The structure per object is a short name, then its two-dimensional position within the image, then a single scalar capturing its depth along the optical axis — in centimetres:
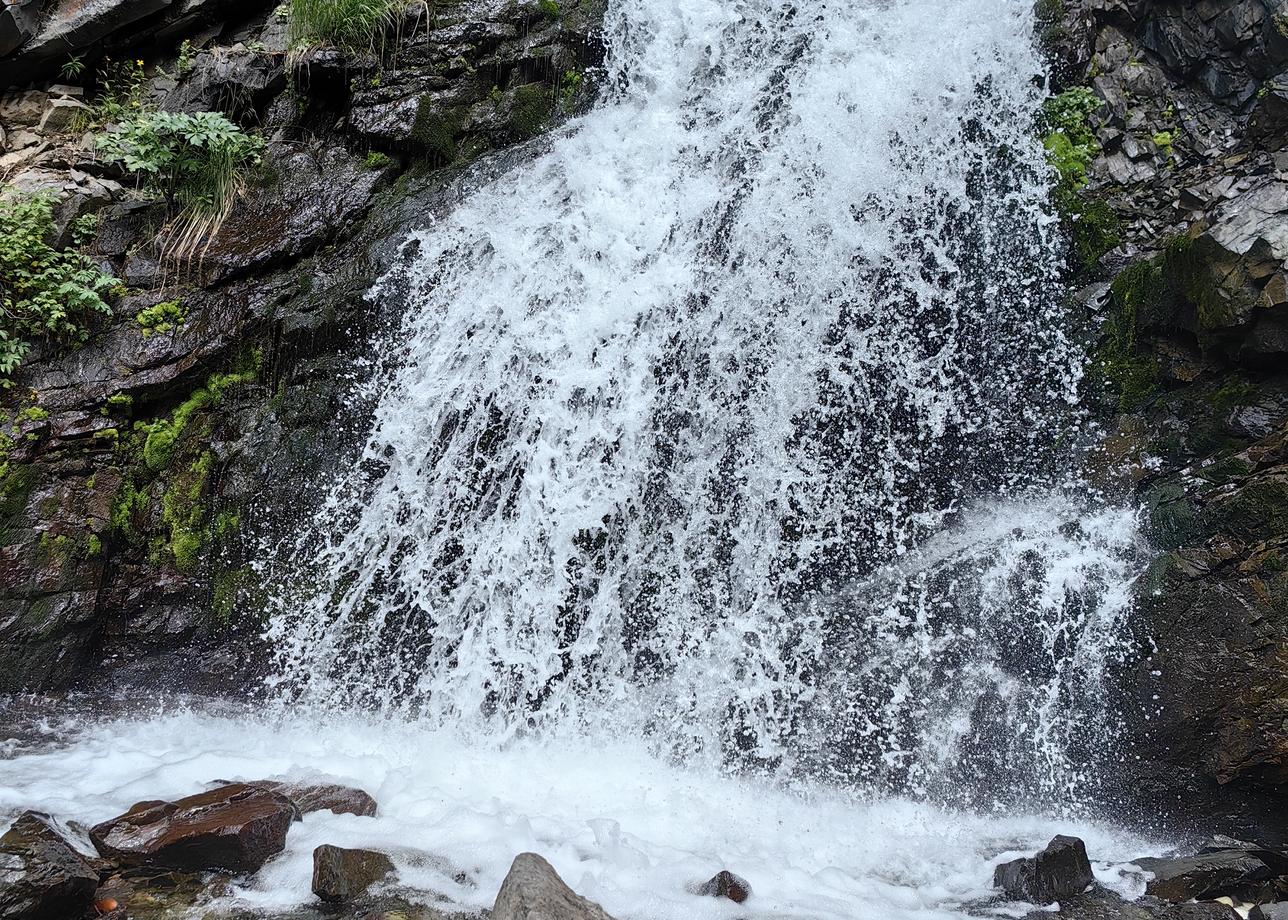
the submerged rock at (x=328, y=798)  440
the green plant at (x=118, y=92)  830
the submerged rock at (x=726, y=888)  389
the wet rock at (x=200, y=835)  372
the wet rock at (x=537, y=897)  293
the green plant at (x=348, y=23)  803
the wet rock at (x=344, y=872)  351
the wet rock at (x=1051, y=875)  422
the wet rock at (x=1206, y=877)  431
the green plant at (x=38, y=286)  664
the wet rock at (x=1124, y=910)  405
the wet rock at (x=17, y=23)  788
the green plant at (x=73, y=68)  830
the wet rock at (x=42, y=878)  311
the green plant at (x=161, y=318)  688
